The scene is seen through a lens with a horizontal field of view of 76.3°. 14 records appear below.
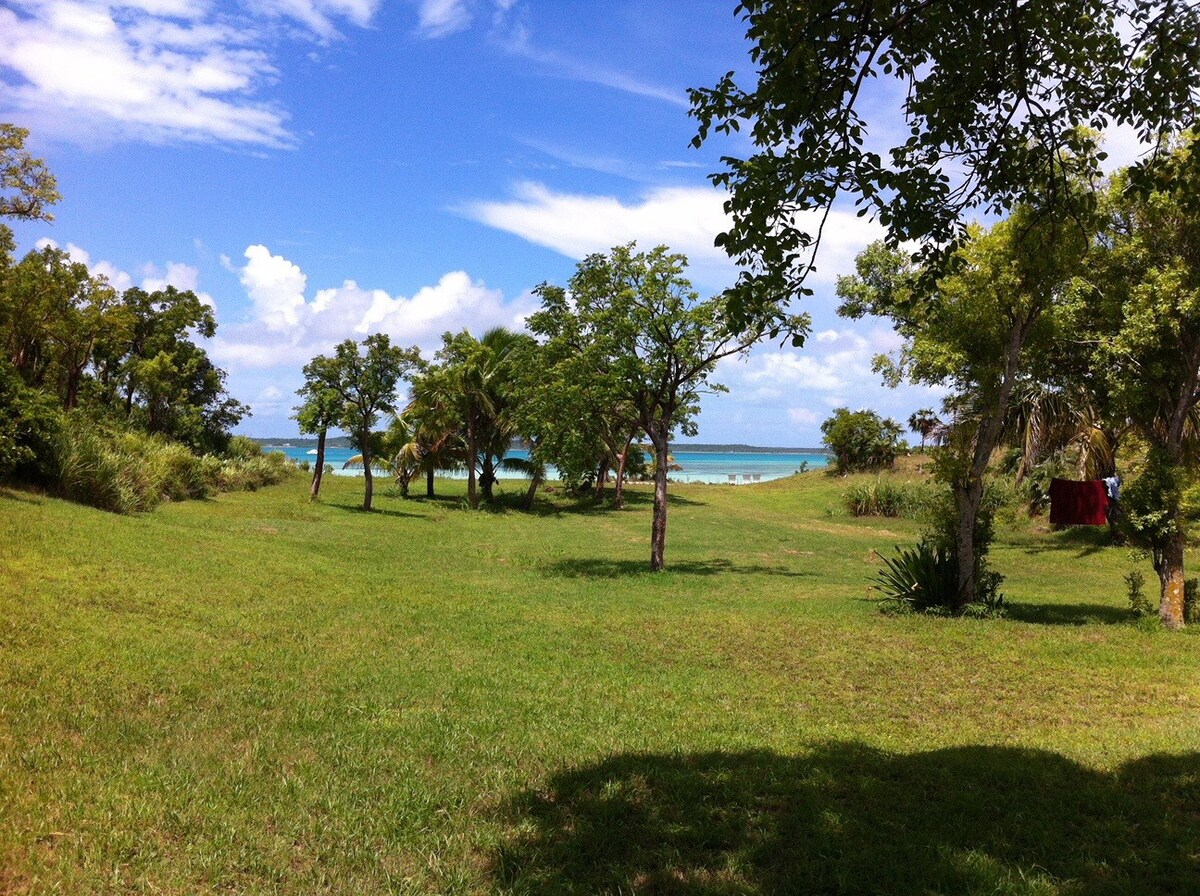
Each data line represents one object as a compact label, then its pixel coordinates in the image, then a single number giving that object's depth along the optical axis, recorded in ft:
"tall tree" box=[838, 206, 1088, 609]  38.83
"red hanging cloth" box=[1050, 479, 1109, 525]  62.39
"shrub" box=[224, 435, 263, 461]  121.49
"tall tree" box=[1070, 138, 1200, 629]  36.83
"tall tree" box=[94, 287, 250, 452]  103.40
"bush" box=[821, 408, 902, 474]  164.74
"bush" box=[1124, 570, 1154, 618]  39.94
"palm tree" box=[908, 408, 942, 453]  110.04
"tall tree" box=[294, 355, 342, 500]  94.73
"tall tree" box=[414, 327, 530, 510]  112.98
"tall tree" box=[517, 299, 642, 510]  56.29
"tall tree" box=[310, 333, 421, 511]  94.73
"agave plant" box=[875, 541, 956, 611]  43.37
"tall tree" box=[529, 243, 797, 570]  55.88
